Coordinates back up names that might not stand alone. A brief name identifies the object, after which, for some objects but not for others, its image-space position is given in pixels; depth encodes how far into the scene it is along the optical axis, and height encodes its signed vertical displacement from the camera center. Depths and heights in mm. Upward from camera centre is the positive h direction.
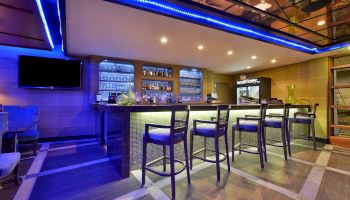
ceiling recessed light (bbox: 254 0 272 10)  2746 +1473
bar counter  2441 -455
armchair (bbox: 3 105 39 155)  3518 -425
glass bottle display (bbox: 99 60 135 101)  5145 +682
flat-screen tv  4387 +708
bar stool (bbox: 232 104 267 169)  2881 -436
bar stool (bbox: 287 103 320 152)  4080 -473
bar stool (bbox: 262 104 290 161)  3250 -442
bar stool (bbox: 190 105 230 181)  2439 -404
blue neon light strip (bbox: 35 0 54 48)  2573 +1367
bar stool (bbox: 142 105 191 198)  2016 -409
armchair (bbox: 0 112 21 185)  1593 -585
